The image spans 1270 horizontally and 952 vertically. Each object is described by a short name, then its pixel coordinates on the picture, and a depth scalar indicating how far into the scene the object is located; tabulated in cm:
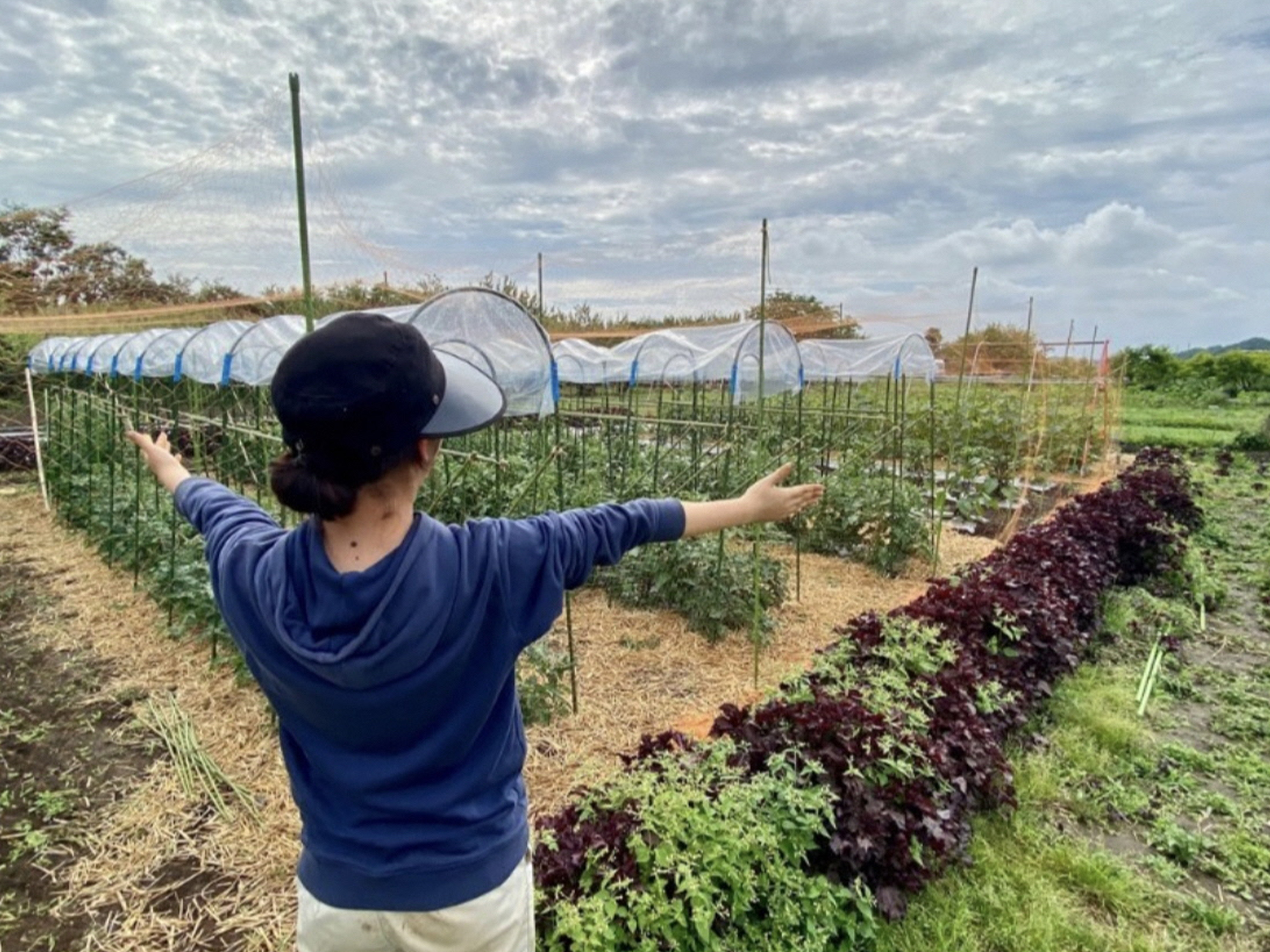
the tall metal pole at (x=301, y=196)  244
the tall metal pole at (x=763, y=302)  376
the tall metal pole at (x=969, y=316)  722
